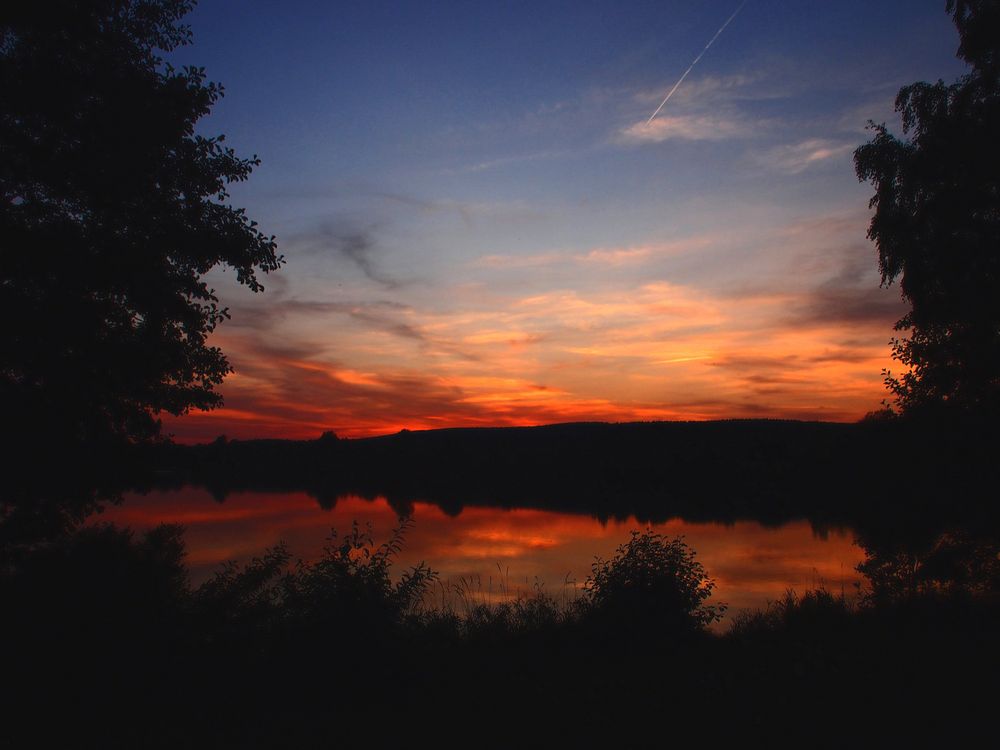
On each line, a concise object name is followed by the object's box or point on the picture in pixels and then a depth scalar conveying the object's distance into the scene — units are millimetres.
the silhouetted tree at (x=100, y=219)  9188
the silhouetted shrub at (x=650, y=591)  11797
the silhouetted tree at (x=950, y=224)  13406
